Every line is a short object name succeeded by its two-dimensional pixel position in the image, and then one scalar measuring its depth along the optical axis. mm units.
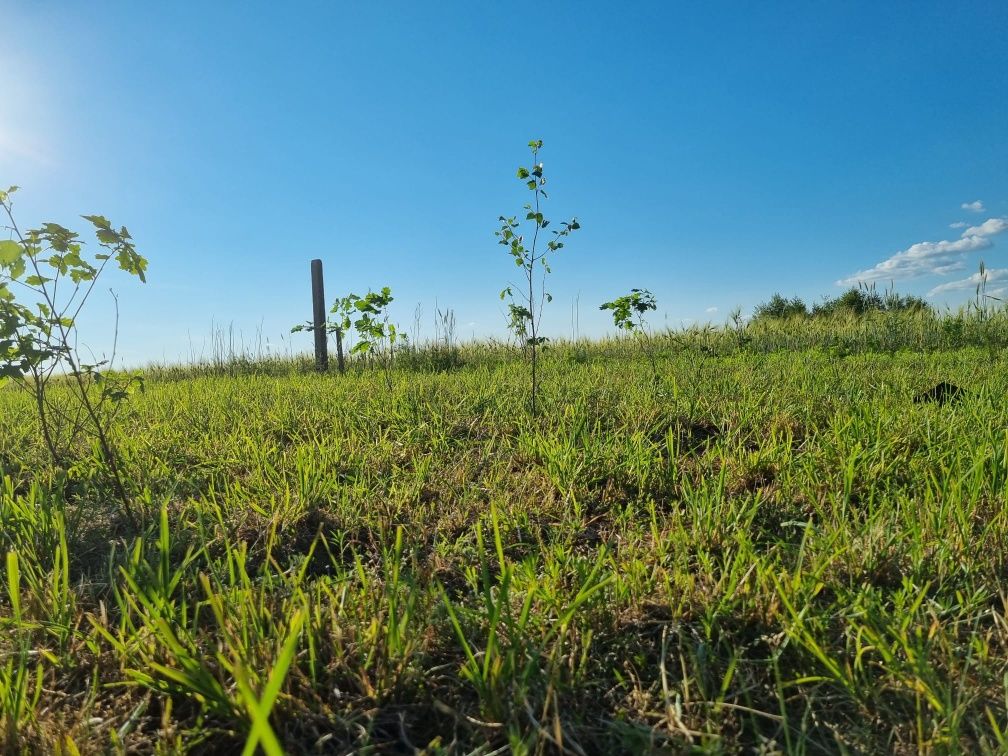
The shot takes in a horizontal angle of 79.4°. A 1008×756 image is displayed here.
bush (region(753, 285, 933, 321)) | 11225
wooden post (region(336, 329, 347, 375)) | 8273
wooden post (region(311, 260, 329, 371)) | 9672
